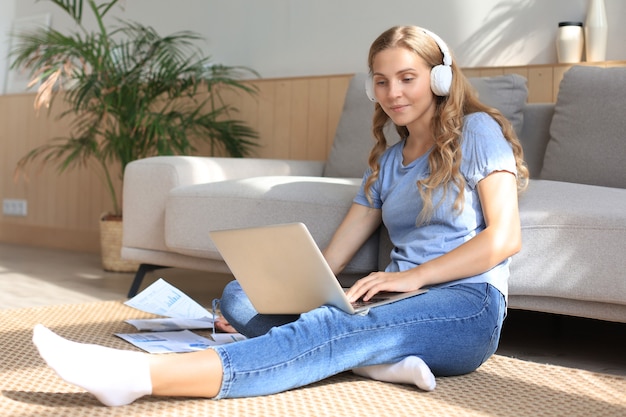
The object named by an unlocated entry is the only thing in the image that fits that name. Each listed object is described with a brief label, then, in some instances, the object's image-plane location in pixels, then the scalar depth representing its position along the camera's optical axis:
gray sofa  1.99
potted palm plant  3.69
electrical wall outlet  5.15
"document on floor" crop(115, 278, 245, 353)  2.14
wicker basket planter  3.86
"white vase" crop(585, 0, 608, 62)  3.00
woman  1.50
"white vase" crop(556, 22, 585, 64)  3.05
